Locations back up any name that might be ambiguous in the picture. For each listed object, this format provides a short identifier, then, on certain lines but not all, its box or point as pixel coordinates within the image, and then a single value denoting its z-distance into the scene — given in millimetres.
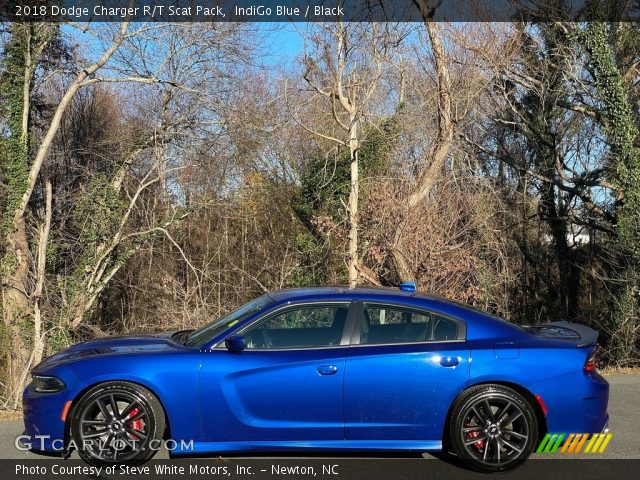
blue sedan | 4992
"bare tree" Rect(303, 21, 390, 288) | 13883
